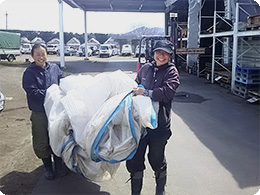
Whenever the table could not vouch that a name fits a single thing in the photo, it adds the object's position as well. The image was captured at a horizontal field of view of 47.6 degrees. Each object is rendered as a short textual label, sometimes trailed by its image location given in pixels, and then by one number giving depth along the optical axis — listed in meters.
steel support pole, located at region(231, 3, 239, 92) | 10.46
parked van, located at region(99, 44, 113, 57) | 37.31
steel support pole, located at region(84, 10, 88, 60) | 29.54
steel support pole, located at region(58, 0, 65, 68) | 20.66
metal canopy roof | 24.80
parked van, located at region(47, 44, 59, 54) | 40.78
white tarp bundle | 2.73
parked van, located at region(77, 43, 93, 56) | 40.00
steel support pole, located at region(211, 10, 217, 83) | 13.02
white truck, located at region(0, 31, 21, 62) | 25.38
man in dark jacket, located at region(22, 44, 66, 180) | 3.55
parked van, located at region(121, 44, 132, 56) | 40.31
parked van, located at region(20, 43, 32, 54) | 39.03
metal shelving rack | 9.64
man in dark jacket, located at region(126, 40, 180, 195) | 2.95
